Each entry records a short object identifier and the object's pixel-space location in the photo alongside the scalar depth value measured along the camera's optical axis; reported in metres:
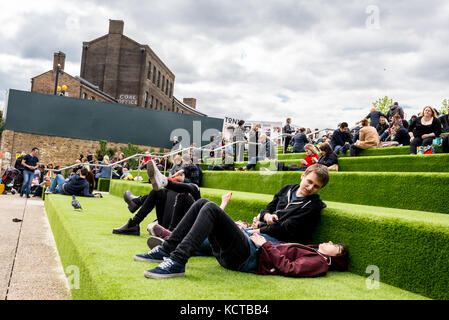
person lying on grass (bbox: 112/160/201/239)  3.75
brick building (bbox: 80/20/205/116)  35.75
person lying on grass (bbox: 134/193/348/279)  2.54
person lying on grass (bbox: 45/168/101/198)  9.67
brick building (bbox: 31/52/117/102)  30.64
